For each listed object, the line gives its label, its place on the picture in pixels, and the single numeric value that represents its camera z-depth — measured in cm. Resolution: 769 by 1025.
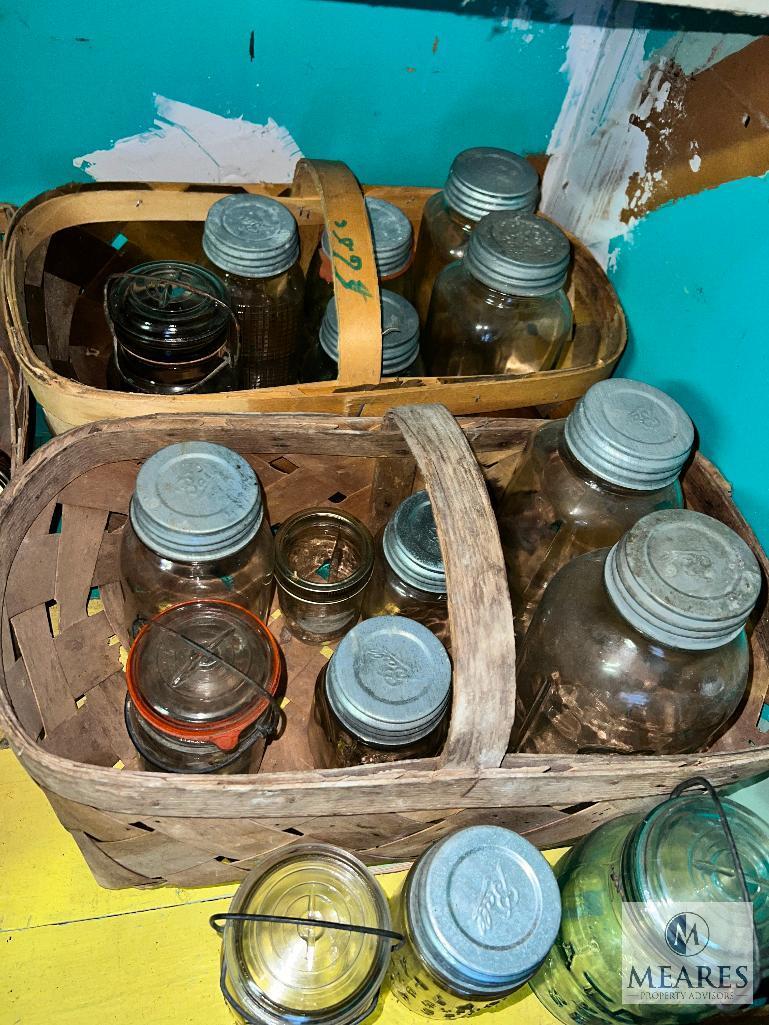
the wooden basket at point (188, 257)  68
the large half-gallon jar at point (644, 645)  52
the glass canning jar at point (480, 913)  49
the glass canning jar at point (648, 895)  52
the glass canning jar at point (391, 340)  75
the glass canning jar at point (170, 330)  71
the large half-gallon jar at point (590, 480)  62
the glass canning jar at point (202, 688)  57
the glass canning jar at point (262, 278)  74
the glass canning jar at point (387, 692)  55
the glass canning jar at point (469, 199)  82
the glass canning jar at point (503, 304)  74
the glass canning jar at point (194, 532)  61
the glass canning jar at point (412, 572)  66
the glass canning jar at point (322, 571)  74
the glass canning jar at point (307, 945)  52
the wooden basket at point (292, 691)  51
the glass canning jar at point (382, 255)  81
